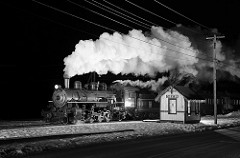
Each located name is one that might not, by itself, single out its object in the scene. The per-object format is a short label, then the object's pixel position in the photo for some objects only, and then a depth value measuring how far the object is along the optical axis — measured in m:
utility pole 29.68
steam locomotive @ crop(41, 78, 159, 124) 26.34
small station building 29.42
